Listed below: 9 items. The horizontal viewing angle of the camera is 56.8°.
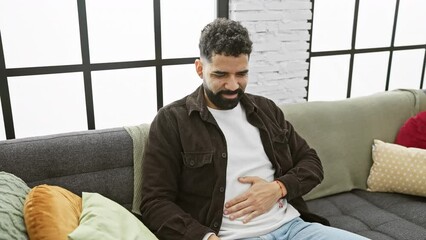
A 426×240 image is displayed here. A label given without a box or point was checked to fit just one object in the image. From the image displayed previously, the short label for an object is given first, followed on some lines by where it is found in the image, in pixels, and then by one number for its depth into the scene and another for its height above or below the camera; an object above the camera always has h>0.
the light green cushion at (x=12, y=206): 1.02 -0.53
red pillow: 2.12 -0.63
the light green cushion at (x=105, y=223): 1.06 -0.60
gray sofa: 1.48 -0.61
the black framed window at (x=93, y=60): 1.79 -0.23
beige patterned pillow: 1.96 -0.77
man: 1.38 -0.55
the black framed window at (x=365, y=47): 2.61 -0.24
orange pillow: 1.05 -0.55
